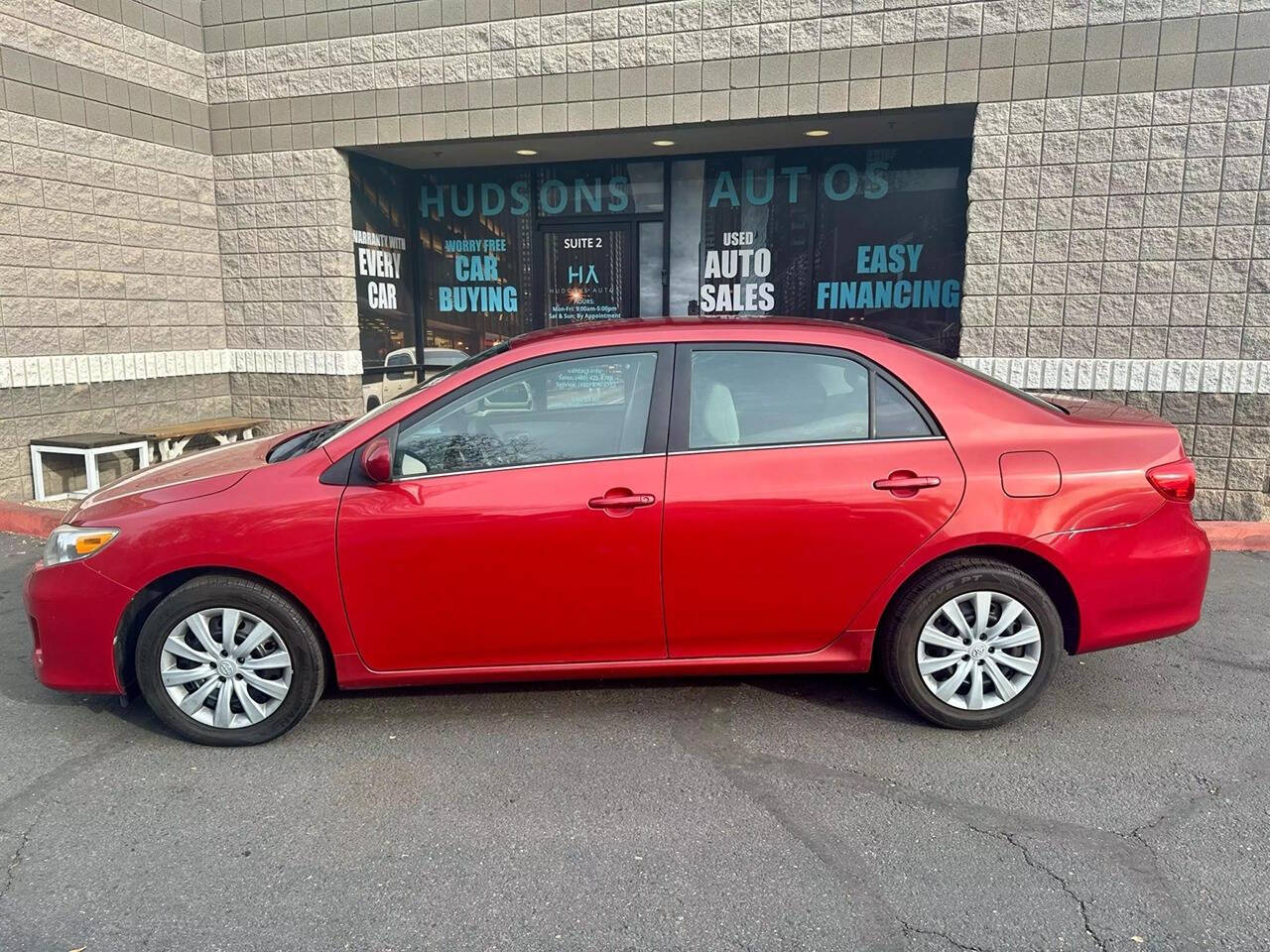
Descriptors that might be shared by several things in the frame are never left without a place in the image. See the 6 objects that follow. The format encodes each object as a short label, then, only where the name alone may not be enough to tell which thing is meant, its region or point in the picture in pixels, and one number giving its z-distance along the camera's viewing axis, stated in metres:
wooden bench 8.20
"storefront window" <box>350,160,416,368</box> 9.09
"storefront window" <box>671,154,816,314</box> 8.98
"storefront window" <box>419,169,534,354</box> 9.78
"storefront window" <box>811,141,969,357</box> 8.54
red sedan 3.48
